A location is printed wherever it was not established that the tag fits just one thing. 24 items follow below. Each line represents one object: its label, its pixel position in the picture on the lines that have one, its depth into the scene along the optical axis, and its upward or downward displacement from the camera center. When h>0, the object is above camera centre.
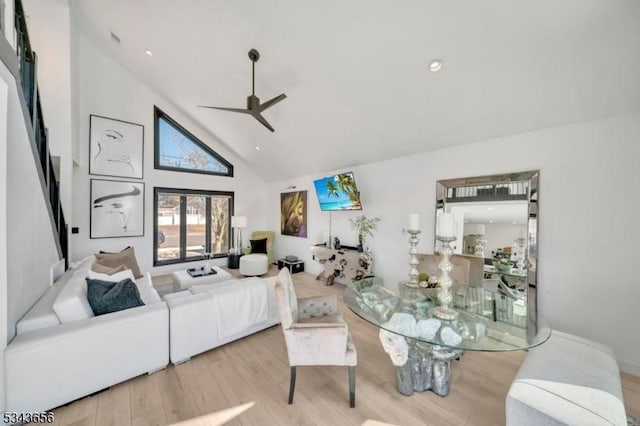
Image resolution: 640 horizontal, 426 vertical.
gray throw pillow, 2.06 -0.79
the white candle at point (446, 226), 1.92 -0.11
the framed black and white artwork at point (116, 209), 4.72 -0.03
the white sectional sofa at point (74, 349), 1.59 -1.06
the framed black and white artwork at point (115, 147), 4.70 +1.23
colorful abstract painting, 5.93 -0.09
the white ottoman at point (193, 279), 3.64 -1.10
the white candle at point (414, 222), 2.52 -0.11
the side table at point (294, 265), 5.77 -1.35
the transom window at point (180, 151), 5.48 +1.39
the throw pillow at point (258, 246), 6.34 -0.98
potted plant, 4.42 -0.29
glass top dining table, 1.63 -0.86
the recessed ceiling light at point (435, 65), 2.39 +1.49
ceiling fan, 2.85 +1.27
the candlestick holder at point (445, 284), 1.95 -0.60
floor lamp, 5.90 -0.32
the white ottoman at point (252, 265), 5.23 -1.23
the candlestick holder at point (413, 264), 2.51 -0.56
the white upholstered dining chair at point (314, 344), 1.78 -1.00
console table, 4.33 -1.01
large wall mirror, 2.77 -0.19
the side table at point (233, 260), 6.00 -1.29
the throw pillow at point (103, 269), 2.82 -0.76
